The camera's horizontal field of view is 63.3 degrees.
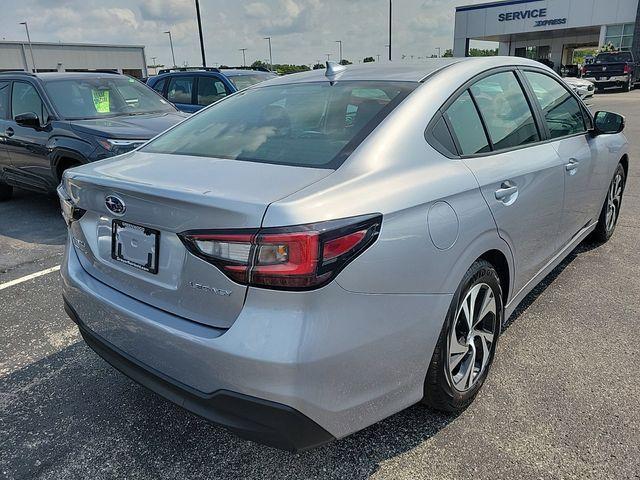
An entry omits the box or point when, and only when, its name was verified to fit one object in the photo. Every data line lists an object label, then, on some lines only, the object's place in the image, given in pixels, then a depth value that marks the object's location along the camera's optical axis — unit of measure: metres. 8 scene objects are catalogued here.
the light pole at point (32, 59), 57.96
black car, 5.72
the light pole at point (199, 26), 22.57
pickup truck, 25.38
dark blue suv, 9.52
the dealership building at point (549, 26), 37.69
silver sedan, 1.68
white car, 18.31
